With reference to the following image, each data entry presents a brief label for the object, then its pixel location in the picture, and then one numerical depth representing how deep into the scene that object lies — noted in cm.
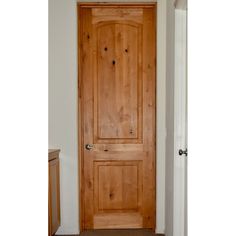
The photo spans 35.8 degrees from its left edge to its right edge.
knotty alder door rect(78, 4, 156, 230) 375
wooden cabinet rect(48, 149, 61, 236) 308
